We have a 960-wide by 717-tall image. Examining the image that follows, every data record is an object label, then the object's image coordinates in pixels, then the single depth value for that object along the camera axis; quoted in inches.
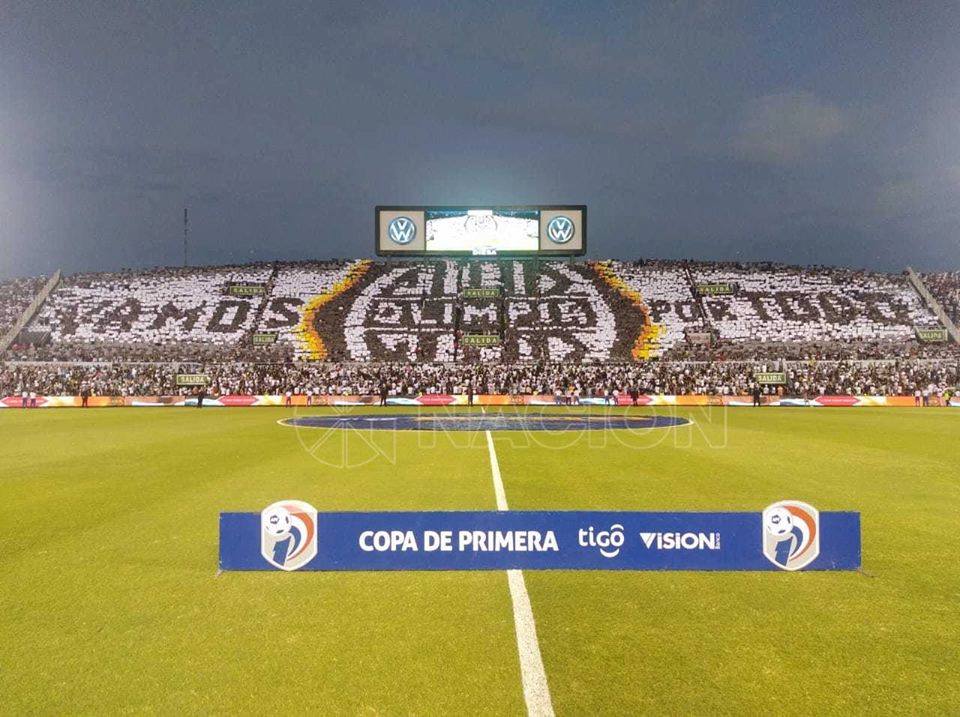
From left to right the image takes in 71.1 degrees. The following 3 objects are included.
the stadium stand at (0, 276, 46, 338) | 2501.2
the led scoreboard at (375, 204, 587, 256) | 2220.7
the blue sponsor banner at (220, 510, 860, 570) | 316.8
